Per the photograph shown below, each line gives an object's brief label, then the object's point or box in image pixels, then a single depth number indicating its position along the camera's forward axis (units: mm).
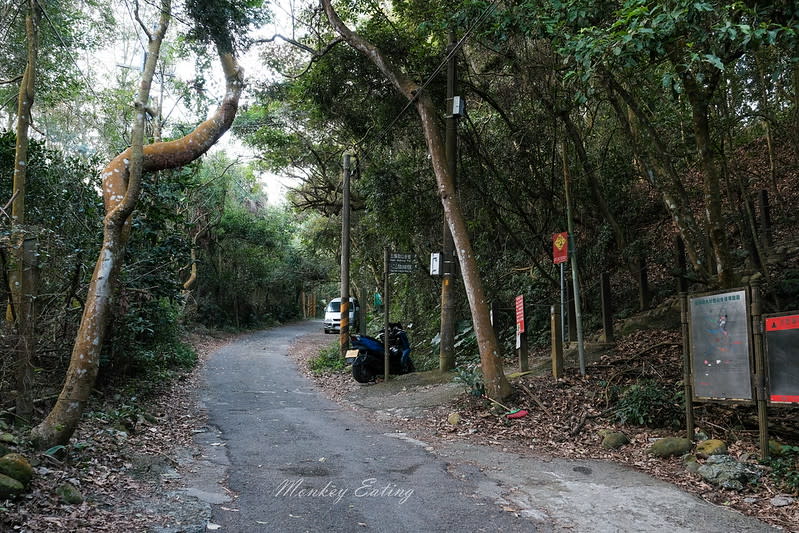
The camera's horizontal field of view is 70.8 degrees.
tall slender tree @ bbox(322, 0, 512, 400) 9359
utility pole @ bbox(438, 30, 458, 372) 11508
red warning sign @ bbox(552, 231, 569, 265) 9461
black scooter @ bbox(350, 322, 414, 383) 13266
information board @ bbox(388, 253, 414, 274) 12789
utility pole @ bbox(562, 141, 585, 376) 9273
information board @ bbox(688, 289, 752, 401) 6230
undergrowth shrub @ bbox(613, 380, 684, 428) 7809
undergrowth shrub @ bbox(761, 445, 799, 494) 5480
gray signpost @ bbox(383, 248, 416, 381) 12746
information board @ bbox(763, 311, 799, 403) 5707
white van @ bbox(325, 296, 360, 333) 33656
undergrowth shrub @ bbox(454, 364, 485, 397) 9680
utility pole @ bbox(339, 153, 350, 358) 16625
